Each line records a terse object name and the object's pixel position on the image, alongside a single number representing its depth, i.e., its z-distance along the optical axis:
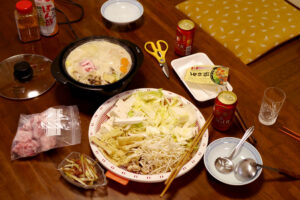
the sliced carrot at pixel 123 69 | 1.75
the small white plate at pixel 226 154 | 1.46
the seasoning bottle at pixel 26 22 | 1.85
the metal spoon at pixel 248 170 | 1.44
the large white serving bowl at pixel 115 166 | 1.40
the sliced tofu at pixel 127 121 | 1.58
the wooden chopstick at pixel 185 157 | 1.39
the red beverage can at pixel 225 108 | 1.52
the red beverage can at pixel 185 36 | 1.87
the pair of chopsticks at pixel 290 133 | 1.63
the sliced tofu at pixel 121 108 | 1.62
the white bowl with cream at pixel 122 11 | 2.18
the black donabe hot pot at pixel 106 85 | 1.62
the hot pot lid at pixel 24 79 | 1.77
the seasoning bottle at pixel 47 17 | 1.91
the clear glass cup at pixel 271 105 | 1.67
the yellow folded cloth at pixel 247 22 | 2.57
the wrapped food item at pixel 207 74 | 1.81
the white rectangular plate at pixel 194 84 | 1.81
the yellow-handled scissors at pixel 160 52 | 1.93
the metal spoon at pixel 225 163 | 1.48
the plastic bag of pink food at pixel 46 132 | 1.51
